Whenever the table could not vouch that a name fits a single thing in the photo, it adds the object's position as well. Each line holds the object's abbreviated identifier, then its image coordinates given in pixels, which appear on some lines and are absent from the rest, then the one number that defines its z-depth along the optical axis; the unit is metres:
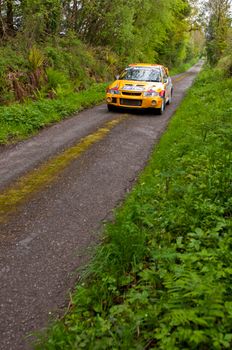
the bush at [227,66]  18.16
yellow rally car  12.29
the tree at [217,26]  34.28
